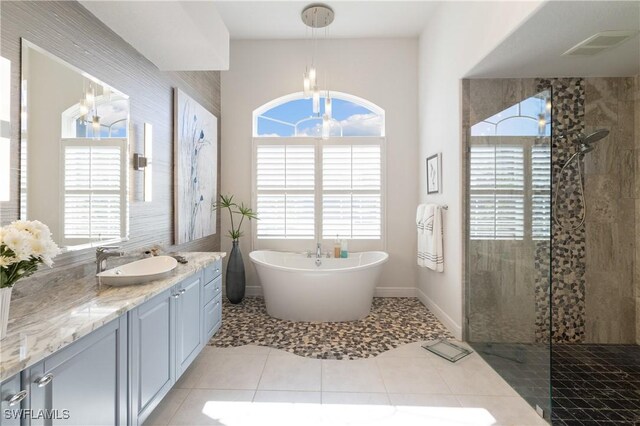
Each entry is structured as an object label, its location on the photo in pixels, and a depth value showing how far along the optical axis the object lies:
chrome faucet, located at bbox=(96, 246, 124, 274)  1.88
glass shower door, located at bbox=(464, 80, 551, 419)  1.92
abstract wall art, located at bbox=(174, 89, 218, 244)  2.97
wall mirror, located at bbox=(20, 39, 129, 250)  1.54
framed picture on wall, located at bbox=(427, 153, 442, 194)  3.24
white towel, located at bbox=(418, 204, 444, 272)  3.14
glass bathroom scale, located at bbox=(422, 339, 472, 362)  2.51
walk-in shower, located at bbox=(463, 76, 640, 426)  2.17
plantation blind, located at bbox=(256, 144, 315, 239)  4.08
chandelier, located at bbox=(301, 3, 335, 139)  2.56
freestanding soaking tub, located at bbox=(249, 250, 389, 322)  3.13
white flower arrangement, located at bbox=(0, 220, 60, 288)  1.00
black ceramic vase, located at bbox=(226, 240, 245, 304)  3.73
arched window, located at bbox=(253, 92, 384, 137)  4.20
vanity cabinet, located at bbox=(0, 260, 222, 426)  1.00
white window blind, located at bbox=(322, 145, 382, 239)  4.07
